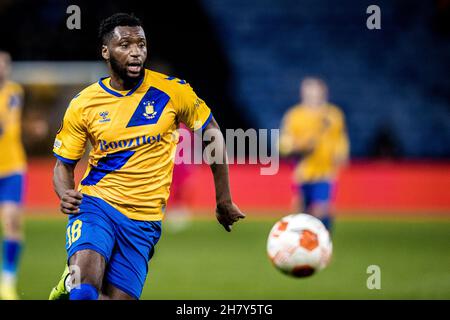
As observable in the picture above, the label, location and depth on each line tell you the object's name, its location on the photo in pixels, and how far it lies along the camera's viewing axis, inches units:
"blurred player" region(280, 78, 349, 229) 880.9
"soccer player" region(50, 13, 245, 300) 386.6
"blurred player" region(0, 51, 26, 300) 635.5
